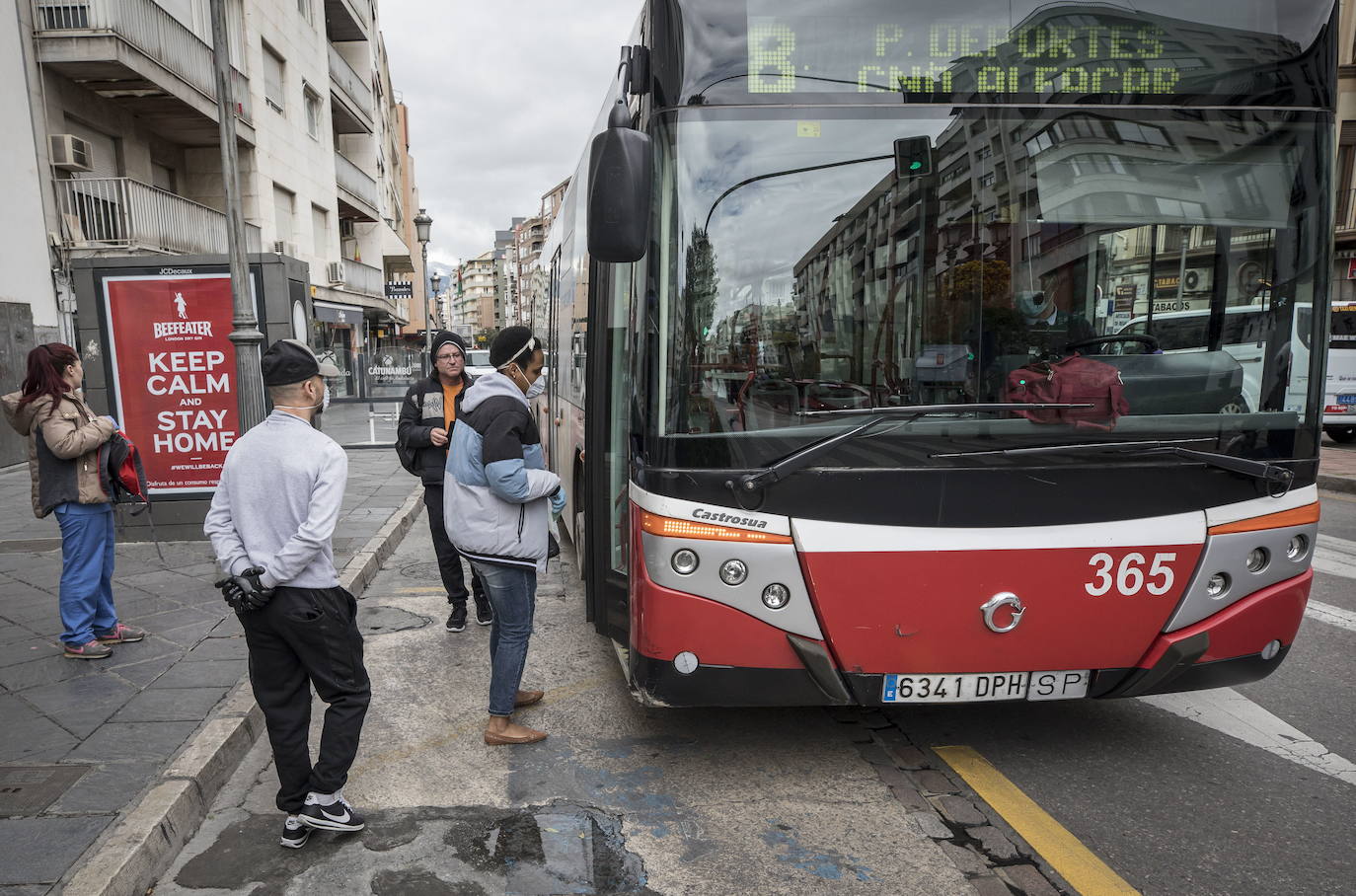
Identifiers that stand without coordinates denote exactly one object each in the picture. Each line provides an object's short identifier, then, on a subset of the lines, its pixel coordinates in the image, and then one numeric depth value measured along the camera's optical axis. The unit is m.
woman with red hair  4.63
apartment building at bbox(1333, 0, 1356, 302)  24.55
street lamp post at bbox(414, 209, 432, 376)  24.44
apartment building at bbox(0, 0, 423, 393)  14.48
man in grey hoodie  2.96
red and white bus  3.27
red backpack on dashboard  3.33
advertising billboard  7.61
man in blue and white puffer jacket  3.67
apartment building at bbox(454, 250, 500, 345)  188.62
